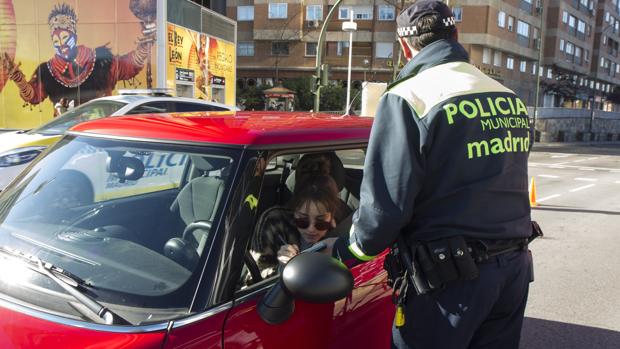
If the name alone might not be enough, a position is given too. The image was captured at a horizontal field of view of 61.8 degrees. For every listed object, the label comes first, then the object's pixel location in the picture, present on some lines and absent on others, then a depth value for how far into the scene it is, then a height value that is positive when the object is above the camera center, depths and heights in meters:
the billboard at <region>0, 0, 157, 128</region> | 19.45 +1.37
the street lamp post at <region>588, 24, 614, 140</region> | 66.29 +5.87
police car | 6.32 -0.42
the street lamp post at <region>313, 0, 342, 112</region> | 17.38 +0.78
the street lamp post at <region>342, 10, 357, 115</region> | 22.23 +3.01
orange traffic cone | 10.03 -1.85
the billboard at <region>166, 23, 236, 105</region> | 19.88 +1.11
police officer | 1.76 -0.35
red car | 1.58 -0.57
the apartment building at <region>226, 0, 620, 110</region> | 44.41 +5.44
